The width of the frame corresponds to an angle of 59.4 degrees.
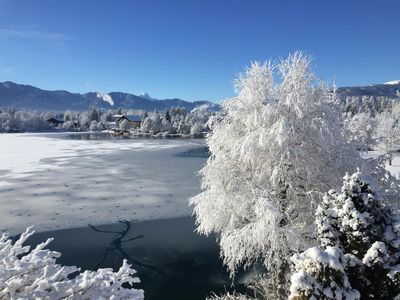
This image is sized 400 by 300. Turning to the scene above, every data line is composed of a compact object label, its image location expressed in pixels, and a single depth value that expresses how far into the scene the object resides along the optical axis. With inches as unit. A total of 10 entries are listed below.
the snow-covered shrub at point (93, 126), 6604.3
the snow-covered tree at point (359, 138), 482.0
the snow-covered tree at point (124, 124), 6018.7
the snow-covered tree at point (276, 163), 425.7
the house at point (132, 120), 6477.9
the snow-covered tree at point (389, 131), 1959.4
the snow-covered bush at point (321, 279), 193.9
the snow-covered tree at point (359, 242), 208.1
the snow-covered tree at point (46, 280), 156.5
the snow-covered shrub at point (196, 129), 5246.1
